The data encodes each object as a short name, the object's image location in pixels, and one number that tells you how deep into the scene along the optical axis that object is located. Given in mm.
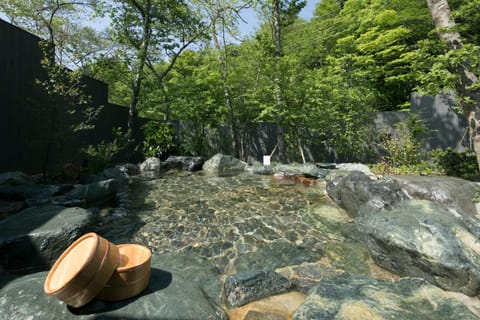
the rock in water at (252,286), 2059
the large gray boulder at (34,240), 2410
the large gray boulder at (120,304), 1508
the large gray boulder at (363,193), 3887
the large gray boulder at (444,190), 3605
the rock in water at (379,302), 1577
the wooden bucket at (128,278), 1550
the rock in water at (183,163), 8906
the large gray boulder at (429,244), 2121
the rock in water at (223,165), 8727
